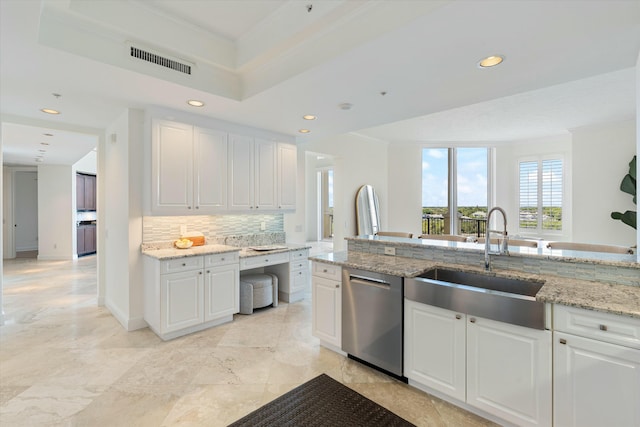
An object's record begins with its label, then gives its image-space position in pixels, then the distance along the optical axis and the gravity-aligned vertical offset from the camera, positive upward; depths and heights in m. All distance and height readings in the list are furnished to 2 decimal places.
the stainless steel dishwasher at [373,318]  2.32 -0.89
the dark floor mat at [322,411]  1.95 -1.38
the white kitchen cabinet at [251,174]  3.89 +0.49
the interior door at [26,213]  8.14 -0.09
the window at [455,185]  7.37 +0.61
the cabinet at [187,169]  3.25 +0.47
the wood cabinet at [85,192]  8.16 +0.50
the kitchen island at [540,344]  1.52 -0.79
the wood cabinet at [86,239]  8.09 -0.83
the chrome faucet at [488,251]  2.34 -0.32
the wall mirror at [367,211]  6.34 -0.03
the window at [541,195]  6.66 +0.34
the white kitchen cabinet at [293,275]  4.34 -0.97
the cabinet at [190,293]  3.08 -0.91
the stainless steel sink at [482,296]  1.73 -0.57
